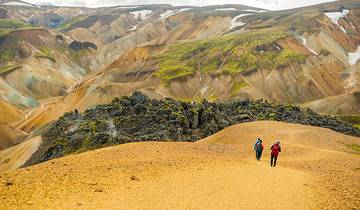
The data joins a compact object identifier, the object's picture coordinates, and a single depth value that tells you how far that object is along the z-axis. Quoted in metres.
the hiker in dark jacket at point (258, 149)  33.12
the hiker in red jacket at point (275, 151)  31.45
